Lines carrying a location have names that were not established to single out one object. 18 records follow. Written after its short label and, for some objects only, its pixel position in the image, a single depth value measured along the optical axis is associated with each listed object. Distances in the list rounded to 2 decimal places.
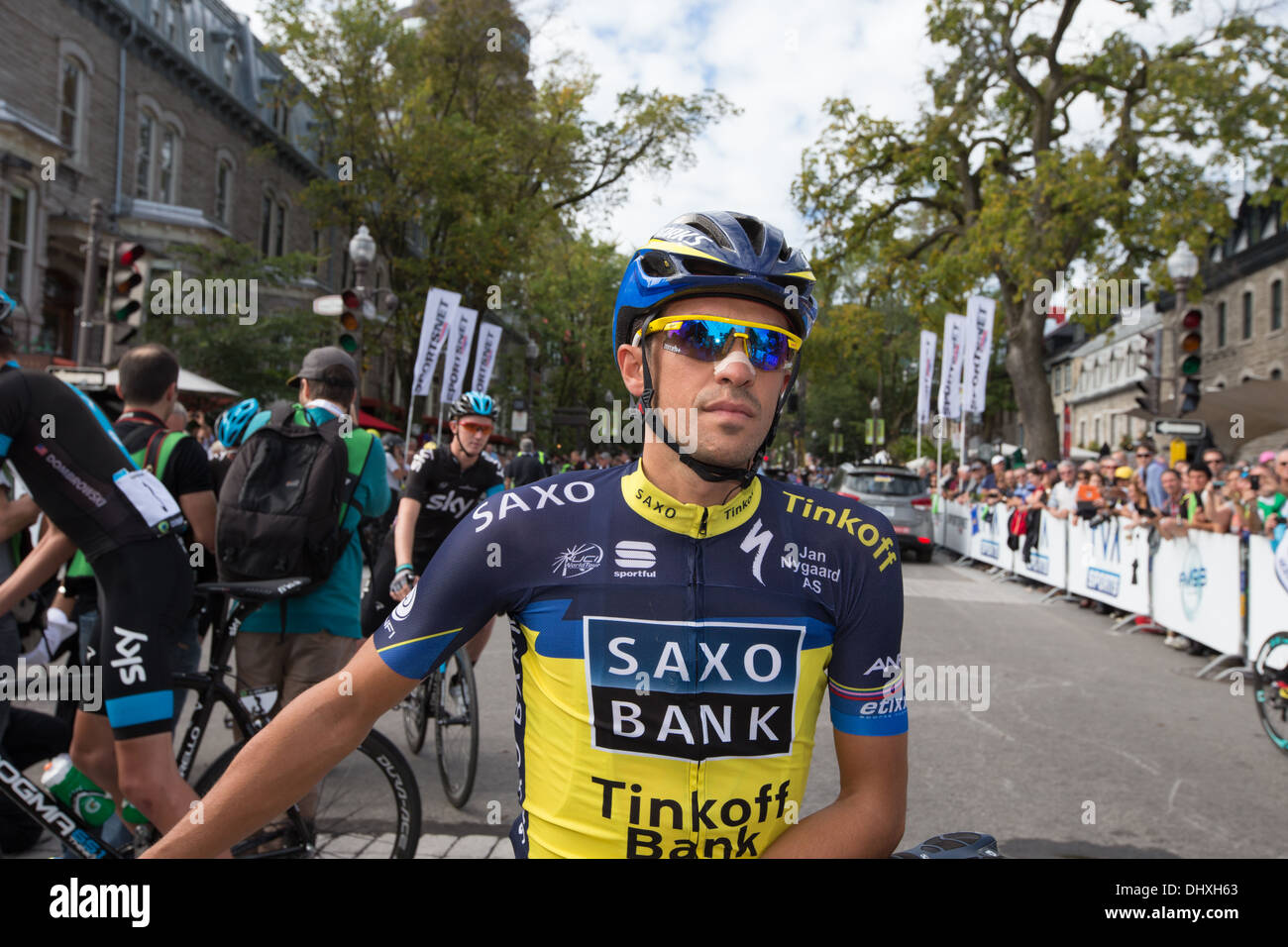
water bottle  3.31
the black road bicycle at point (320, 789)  3.48
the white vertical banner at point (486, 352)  23.70
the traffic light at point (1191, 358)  13.70
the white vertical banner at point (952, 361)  23.50
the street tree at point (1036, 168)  23.72
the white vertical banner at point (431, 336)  19.27
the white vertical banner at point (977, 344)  23.66
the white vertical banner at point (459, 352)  20.48
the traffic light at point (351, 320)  11.71
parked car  19.73
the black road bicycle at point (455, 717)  4.97
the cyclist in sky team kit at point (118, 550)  2.94
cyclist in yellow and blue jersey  1.73
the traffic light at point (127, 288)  11.40
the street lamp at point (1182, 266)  16.14
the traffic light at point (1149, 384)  15.34
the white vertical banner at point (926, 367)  25.17
